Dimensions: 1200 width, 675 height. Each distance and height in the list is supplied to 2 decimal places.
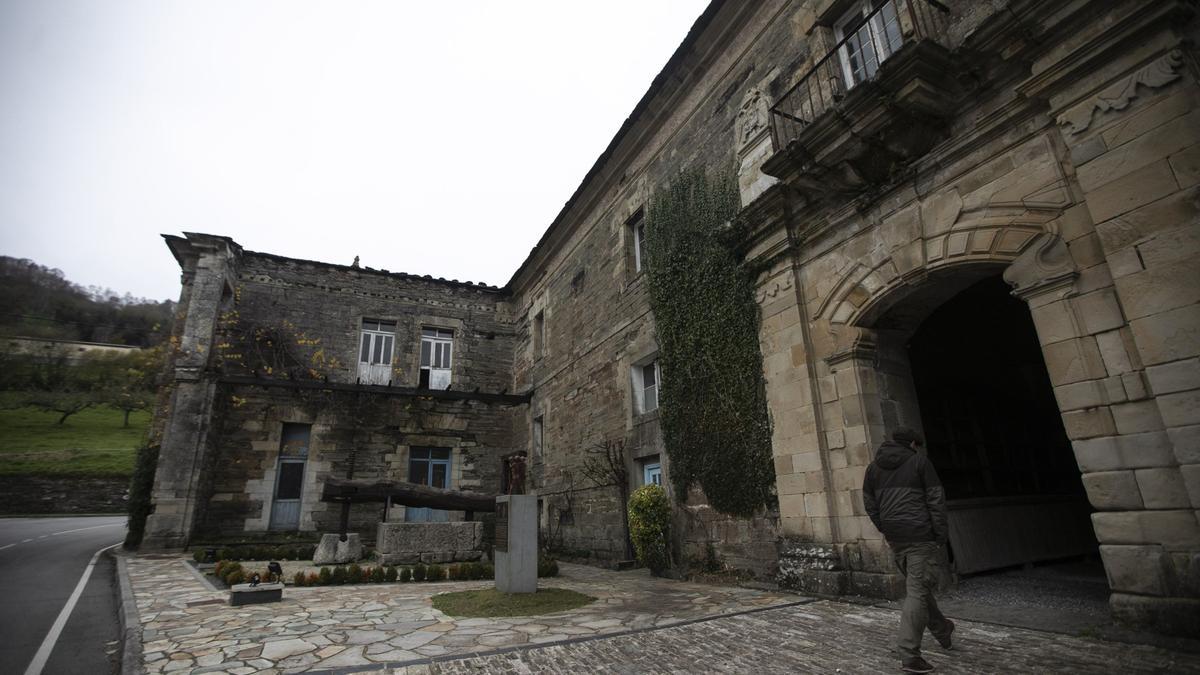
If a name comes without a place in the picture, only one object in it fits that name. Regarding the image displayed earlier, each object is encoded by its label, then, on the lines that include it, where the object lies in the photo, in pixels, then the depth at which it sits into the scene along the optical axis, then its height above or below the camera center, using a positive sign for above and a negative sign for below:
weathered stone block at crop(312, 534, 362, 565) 9.40 -0.81
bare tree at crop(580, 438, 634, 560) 9.58 +0.51
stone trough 8.86 -0.70
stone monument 6.34 -0.58
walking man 3.02 -0.22
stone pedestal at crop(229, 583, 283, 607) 5.67 -0.93
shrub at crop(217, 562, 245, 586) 7.18 -0.84
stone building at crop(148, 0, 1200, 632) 3.40 +1.96
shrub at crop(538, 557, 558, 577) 8.20 -1.09
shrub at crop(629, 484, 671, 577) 8.03 -0.51
